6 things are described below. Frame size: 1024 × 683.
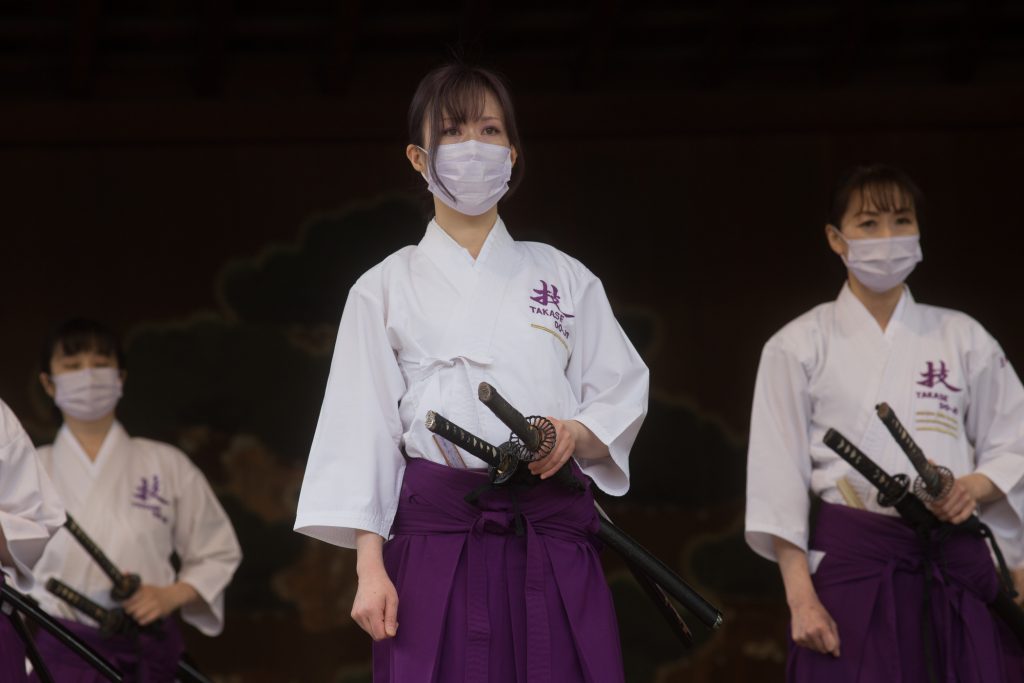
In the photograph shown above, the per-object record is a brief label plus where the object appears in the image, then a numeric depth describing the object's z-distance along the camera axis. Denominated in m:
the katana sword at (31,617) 6.55
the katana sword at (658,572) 5.63
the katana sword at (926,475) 6.37
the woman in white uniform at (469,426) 5.31
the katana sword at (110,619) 8.42
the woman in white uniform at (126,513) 9.02
